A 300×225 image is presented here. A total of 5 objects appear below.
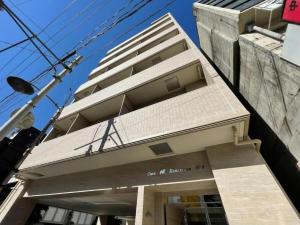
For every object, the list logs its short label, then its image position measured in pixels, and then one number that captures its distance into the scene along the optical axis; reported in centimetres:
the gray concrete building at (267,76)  393
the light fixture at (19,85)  432
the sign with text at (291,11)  300
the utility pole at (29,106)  421
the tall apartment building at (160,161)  315
